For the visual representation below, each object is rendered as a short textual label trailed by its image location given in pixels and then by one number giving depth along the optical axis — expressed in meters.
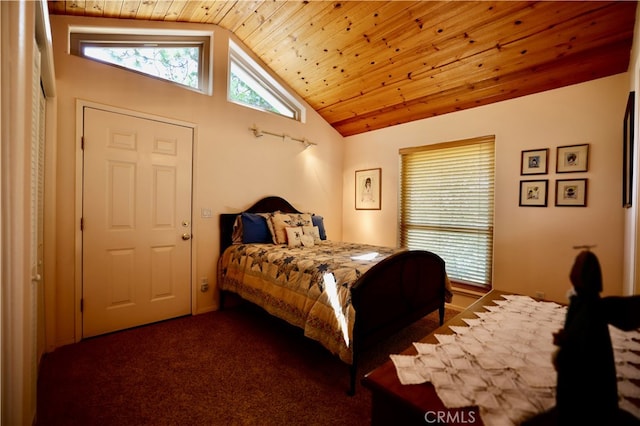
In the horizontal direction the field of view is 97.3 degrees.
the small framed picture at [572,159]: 2.68
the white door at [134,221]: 2.58
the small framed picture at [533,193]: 2.90
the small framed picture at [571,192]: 2.69
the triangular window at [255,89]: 3.63
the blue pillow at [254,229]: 3.27
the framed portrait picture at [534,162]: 2.90
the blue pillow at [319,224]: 3.98
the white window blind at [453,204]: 3.37
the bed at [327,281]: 1.87
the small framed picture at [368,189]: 4.36
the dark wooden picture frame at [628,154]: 1.98
